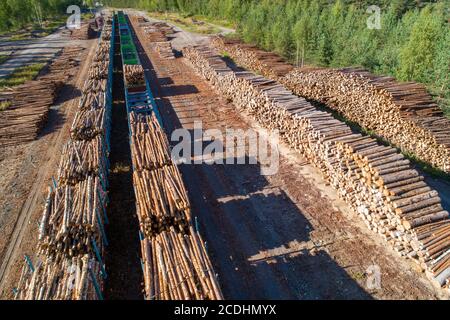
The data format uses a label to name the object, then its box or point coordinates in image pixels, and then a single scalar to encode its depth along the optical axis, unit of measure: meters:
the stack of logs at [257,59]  24.34
